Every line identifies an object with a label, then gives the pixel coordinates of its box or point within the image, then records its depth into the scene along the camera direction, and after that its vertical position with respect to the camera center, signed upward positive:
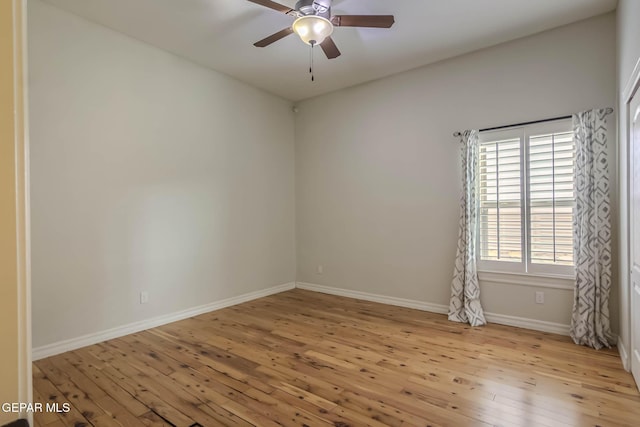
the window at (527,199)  3.46 +0.12
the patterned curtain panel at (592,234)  3.15 -0.23
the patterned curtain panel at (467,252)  3.87 -0.48
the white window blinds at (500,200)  3.72 +0.12
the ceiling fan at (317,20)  2.63 +1.55
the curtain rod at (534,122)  3.20 +0.95
